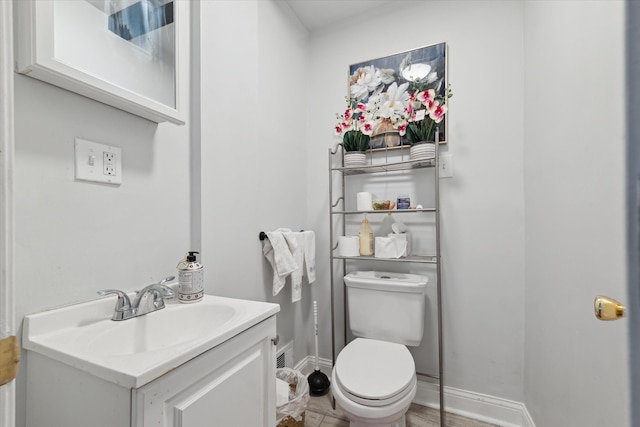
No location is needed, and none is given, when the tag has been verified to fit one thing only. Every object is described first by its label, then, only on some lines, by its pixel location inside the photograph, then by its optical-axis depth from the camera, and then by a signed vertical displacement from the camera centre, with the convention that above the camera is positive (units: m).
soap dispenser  1.04 -0.24
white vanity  0.58 -0.37
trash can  1.28 -0.88
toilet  1.15 -0.69
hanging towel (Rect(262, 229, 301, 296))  1.55 -0.23
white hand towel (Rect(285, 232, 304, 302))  1.64 -0.32
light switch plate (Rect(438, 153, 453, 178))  1.66 +0.27
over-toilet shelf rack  1.51 +0.02
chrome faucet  0.88 -0.28
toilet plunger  1.75 -1.04
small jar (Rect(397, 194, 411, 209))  1.65 +0.06
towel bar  1.55 -0.11
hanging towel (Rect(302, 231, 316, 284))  1.79 -0.25
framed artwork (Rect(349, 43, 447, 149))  1.69 +0.85
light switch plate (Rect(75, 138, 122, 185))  0.85 +0.17
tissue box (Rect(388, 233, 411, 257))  1.62 -0.14
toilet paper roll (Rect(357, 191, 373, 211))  1.71 +0.07
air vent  1.69 -0.86
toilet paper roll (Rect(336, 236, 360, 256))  1.71 -0.19
